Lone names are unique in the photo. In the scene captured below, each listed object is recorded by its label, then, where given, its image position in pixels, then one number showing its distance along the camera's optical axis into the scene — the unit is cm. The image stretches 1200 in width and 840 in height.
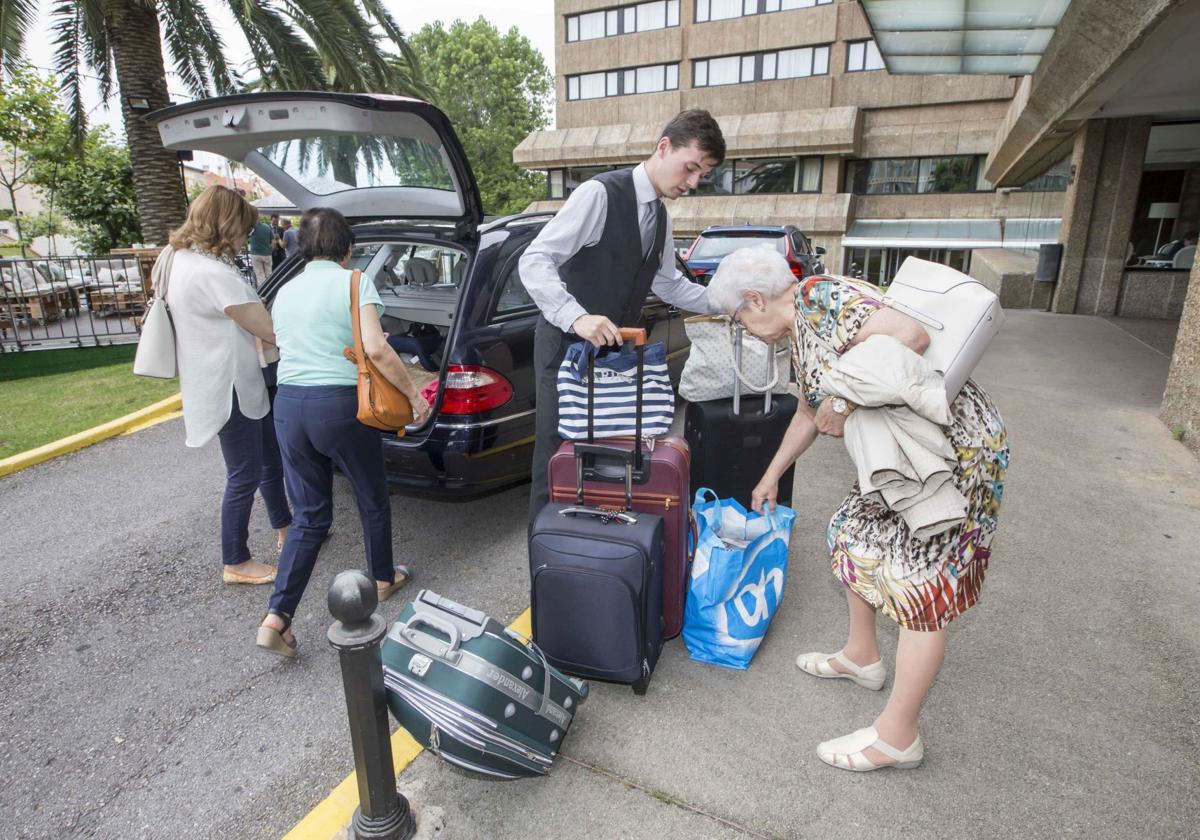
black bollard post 163
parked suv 1054
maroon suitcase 252
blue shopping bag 259
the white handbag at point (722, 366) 343
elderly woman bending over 191
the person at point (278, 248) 1363
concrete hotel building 2791
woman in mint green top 265
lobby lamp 1127
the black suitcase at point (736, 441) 347
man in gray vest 272
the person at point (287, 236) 1290
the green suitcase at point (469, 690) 186
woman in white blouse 288
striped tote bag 259
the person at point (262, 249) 1178
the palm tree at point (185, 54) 863
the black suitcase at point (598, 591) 227
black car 295
